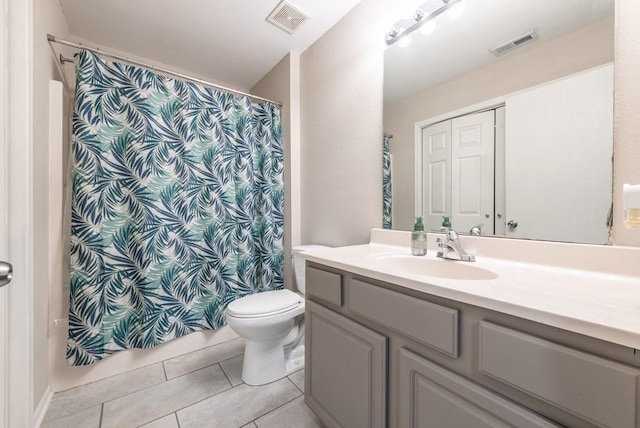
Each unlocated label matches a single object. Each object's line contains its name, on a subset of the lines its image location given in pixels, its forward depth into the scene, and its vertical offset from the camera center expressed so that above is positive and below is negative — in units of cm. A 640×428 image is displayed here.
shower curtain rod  134 +91
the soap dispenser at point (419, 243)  115 -15
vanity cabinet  45 -37
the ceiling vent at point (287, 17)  157 +126
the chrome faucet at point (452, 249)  102 -16
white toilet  137 -66
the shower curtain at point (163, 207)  143 +3
